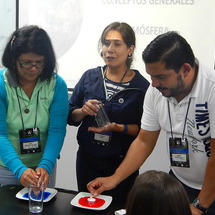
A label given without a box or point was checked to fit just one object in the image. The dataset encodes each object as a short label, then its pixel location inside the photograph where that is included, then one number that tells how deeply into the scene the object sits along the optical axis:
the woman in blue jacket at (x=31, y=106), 1.70
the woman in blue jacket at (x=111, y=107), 1.97
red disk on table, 1.46
